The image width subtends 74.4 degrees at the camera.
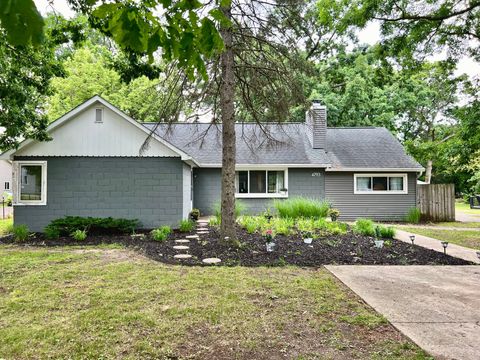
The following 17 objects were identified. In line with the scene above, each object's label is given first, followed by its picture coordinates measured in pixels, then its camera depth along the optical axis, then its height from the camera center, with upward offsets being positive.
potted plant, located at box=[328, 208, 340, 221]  12.23 -1.10
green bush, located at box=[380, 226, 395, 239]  8.45 -1.25
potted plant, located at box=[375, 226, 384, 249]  7.18 -1.26
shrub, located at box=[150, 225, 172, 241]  8.21 -1.26
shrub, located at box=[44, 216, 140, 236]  9.05 -1.11
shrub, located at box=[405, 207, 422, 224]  14.16 -1.35
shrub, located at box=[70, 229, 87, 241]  8.56 -1.31
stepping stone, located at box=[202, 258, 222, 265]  5.98 -1.43
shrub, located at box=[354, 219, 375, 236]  8.87 -1.19
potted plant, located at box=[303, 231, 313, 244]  7.48 -1.23
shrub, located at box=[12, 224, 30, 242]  8.76 -1.29
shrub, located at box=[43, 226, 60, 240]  8.79 -1.27
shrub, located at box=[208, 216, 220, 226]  10.40 -1.19
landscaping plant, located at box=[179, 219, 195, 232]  9.53 -1.19
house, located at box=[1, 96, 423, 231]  9.77 +0.47
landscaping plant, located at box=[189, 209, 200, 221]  12.48 -1.12
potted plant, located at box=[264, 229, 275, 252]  6.71 -1.22
